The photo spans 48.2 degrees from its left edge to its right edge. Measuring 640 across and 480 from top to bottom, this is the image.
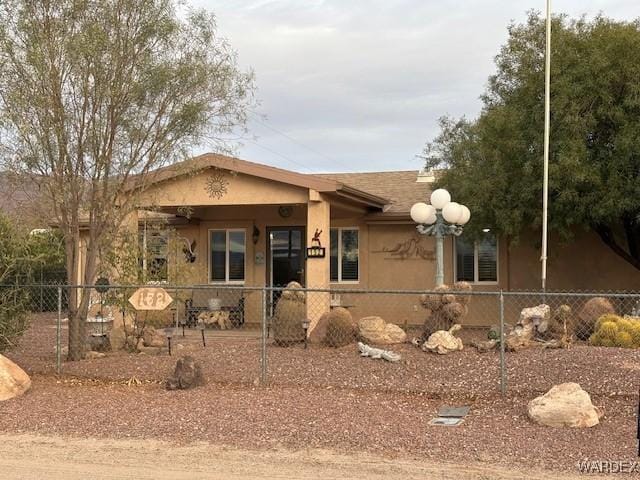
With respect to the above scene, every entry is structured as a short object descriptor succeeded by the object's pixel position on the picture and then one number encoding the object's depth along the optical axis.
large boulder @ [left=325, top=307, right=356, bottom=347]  11.71
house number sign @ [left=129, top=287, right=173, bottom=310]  10.20
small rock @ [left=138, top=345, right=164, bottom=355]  11.50
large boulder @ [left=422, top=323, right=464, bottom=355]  10.45
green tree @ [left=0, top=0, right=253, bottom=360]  9.22
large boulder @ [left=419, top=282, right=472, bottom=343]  11.23
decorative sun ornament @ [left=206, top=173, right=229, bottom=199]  13.83
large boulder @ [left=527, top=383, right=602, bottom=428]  6.79
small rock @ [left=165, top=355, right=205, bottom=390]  8.62
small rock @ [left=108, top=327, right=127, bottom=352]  11.93
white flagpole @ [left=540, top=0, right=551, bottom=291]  12.31
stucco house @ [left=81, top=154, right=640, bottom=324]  13.68
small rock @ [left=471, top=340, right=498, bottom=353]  10.48
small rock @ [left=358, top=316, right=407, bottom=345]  11.47
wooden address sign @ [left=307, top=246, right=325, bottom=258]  13.63
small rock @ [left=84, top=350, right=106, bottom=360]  10.70
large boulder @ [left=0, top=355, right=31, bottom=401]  8.30
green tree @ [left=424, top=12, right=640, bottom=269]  12.55
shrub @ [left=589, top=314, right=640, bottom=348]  10.77
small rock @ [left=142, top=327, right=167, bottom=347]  12.13
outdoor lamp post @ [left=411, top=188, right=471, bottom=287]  12.37
